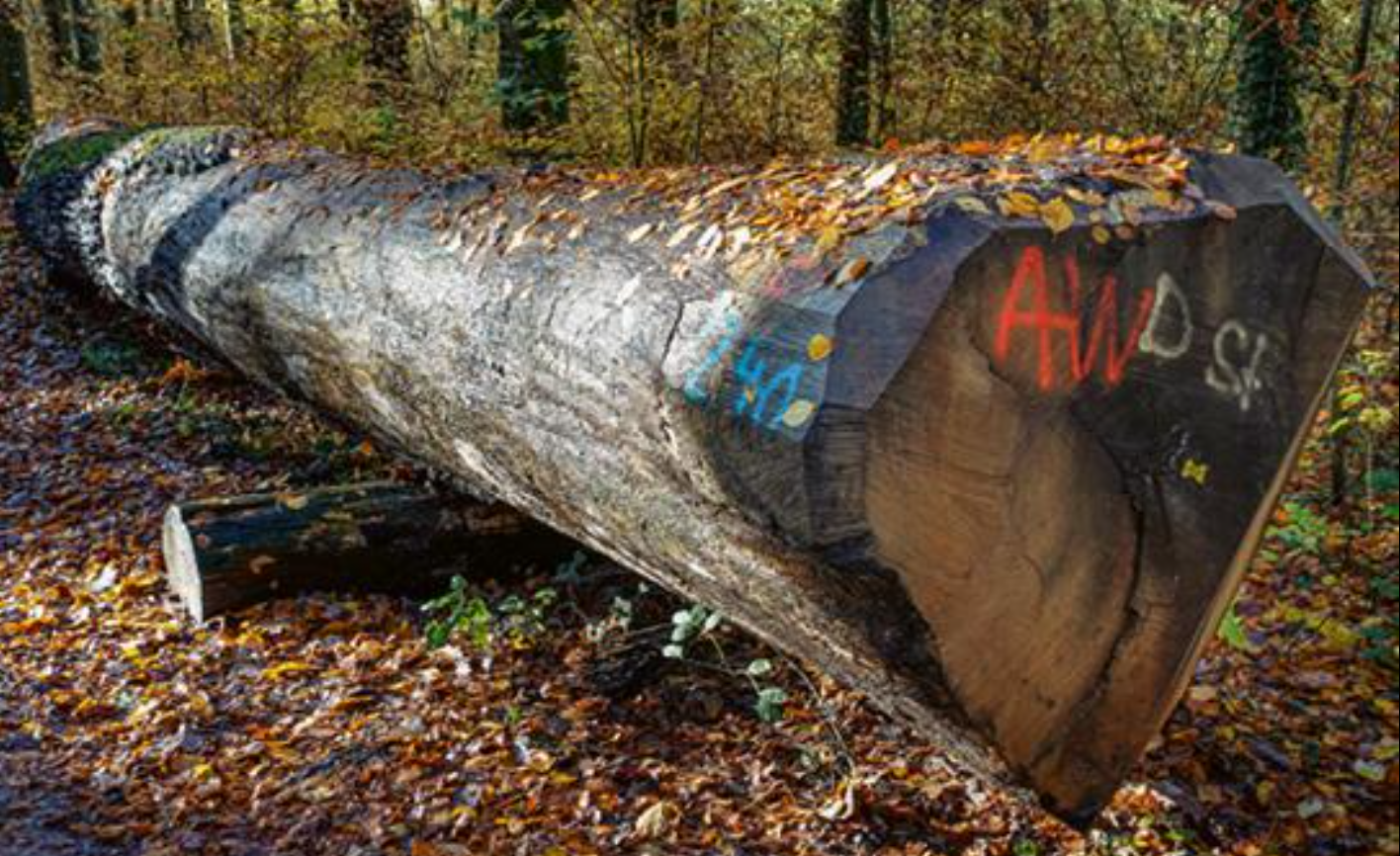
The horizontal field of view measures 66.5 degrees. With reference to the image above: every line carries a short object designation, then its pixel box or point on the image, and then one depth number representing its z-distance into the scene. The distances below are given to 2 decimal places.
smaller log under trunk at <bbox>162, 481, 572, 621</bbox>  4.43
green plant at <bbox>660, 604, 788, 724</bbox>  3.63
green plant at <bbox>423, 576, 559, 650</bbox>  4.15
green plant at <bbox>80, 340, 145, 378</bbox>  7.57
